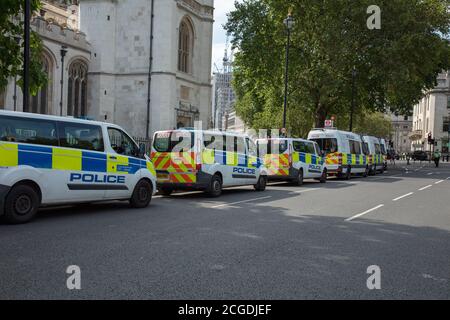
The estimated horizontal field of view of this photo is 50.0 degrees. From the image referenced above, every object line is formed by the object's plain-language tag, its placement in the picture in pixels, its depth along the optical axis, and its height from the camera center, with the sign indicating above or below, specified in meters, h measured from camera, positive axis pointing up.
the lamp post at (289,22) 23.43 +6.11
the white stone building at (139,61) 32.72 +5.63
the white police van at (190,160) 13.55 -0.45
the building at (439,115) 93.56 +7.56
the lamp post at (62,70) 27.97 +4.41
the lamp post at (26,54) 11.53 +2.04
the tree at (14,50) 11.25 +2.22
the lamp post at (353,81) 32.62 +4.63
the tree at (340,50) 31.60 +6.83
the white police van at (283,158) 19.25 -0.43
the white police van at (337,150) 24.20 -0.05
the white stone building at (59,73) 28.47 +4.38
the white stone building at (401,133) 143.00 +5.40
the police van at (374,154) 29.19 -0.25
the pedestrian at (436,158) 47.99 -0.58
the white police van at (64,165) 8.38 -0.49
